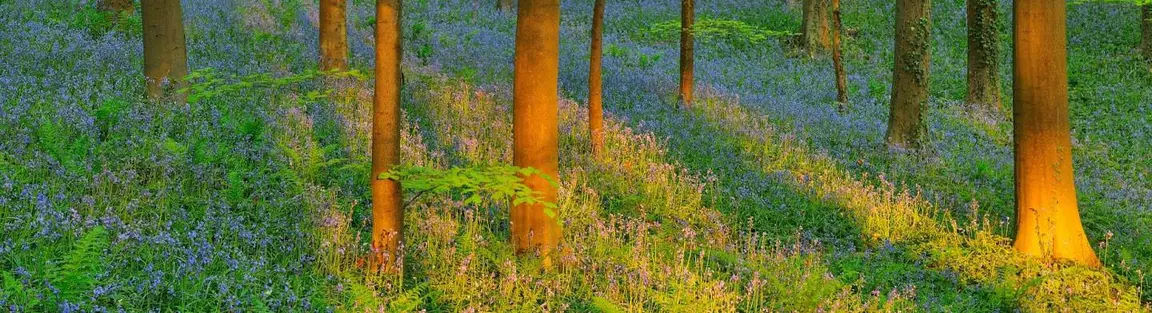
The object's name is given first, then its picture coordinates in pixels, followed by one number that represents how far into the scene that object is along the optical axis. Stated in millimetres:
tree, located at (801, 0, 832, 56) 23016
